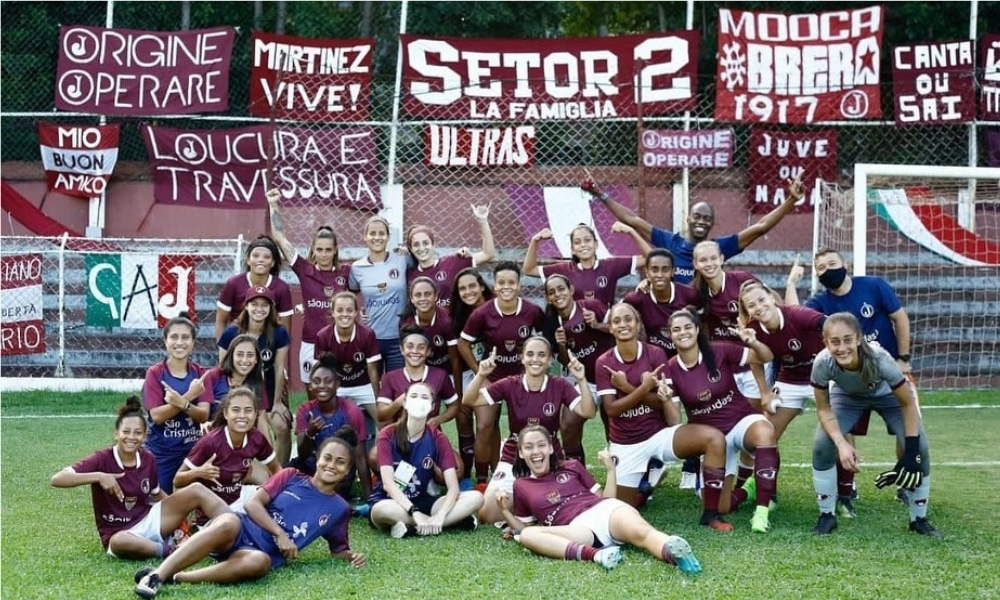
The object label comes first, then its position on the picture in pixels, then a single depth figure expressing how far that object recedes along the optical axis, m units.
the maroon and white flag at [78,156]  13.50
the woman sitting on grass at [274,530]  5.25
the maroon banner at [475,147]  13.09
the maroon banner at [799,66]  13.02
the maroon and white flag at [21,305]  12.12
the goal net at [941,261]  13.27
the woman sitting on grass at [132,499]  5.71
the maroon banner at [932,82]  13.02
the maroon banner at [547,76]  13.02
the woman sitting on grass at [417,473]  6.41
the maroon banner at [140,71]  13.29
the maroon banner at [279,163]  13.03
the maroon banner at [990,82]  13.12
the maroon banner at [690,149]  13.00
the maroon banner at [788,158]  13.30
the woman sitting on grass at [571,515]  5.54
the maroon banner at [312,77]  12.95
